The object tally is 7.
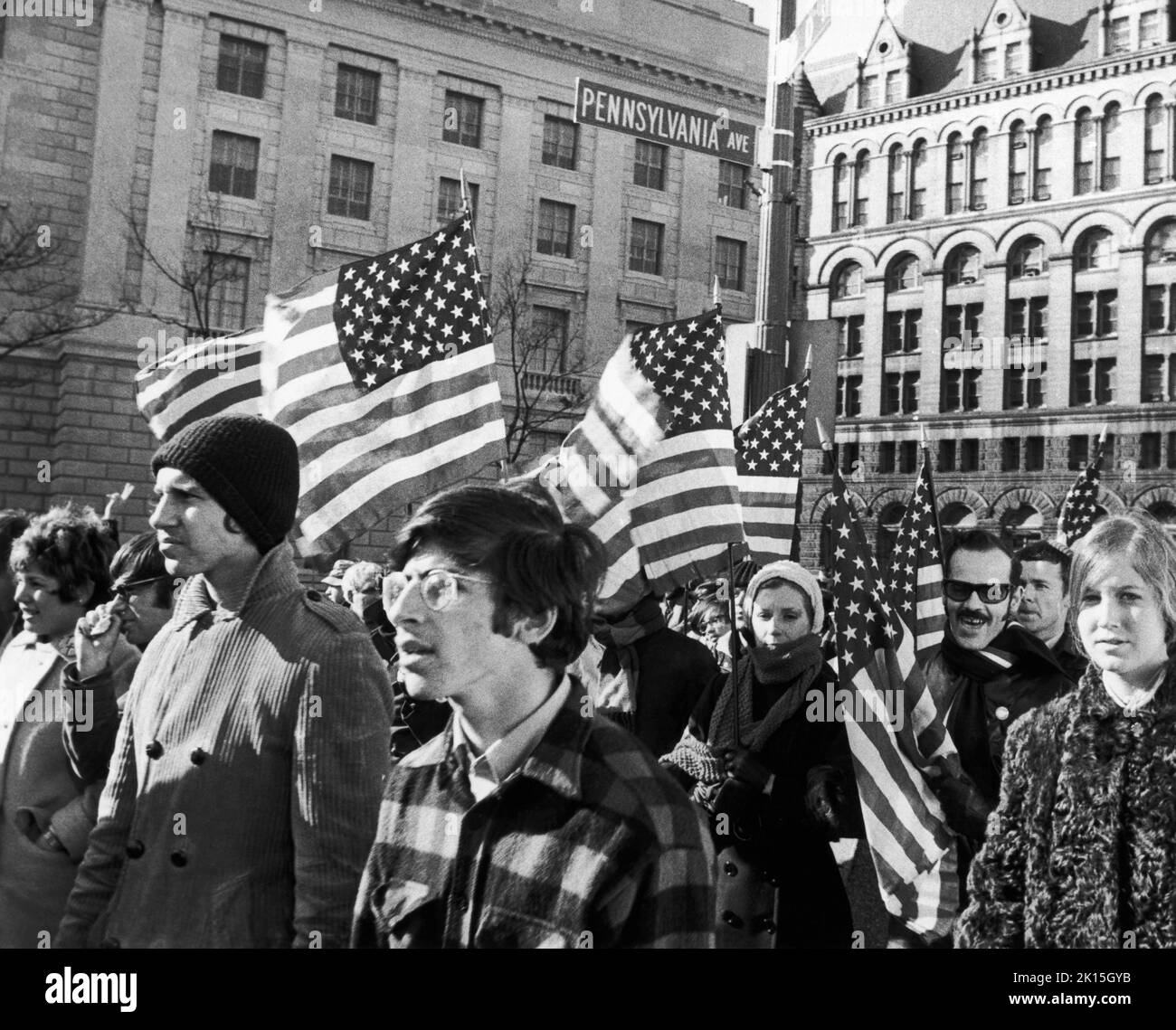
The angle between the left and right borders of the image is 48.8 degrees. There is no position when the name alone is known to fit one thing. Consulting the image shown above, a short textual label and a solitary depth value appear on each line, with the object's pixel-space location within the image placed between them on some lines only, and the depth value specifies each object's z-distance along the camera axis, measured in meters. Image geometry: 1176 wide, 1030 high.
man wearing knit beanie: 2.82
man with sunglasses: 5.25
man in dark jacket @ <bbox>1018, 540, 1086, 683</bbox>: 5.92
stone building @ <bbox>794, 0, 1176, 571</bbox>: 49.59
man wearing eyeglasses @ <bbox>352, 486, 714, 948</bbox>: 2.19
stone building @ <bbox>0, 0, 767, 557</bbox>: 29.05
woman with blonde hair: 2.97
